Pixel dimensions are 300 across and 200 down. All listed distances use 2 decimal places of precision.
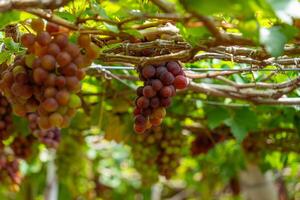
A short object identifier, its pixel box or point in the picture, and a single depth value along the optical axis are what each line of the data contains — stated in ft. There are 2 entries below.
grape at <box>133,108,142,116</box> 5.11
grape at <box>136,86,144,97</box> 5.14
